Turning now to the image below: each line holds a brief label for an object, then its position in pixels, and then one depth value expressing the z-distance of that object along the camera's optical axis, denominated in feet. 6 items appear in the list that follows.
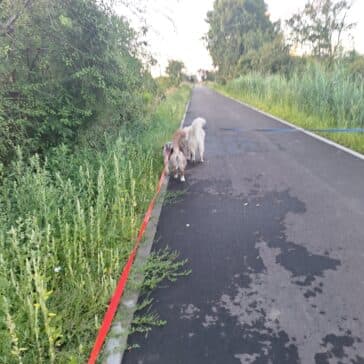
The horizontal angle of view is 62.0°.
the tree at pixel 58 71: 16.34
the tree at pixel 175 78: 107.60
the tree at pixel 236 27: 142.31
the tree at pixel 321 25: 72.84
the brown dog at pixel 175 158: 20.44
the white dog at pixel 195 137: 22.97
